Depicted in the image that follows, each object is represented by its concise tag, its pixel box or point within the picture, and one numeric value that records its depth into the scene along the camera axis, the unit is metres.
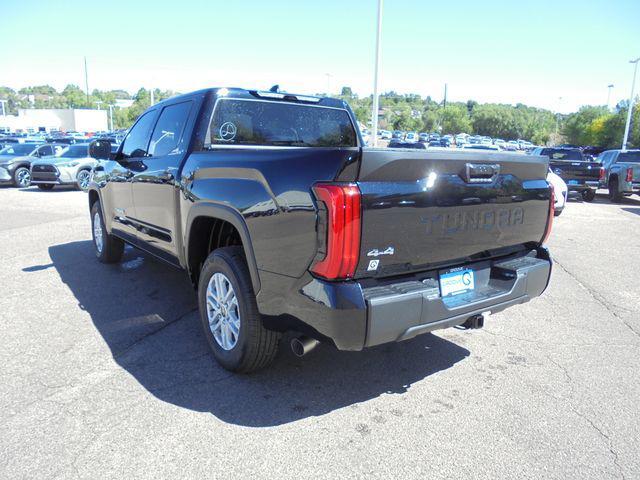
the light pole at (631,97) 35.59
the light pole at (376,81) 19.55
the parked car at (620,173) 15.43
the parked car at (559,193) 11.31
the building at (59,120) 87.16
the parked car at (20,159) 17.66
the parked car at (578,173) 15.52
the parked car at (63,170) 16.22
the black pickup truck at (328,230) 2.53
